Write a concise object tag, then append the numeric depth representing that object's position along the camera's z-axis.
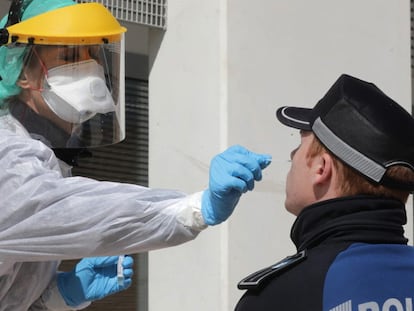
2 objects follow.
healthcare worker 5.88
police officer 5.16
